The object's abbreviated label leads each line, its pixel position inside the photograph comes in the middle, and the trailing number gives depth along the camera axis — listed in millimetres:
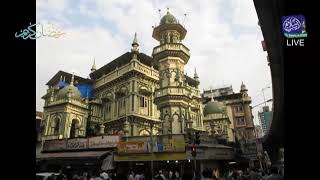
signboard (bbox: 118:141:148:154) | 27859
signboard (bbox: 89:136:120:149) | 30000
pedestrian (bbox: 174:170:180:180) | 26470
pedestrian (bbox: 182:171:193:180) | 7902
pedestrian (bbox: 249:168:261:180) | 14839
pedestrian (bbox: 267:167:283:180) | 8995
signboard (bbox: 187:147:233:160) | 27938
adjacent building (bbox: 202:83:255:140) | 58625
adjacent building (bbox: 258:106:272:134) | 94625
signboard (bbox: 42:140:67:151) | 34544
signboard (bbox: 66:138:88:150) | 32281
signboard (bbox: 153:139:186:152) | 26938
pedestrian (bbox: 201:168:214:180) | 8219
